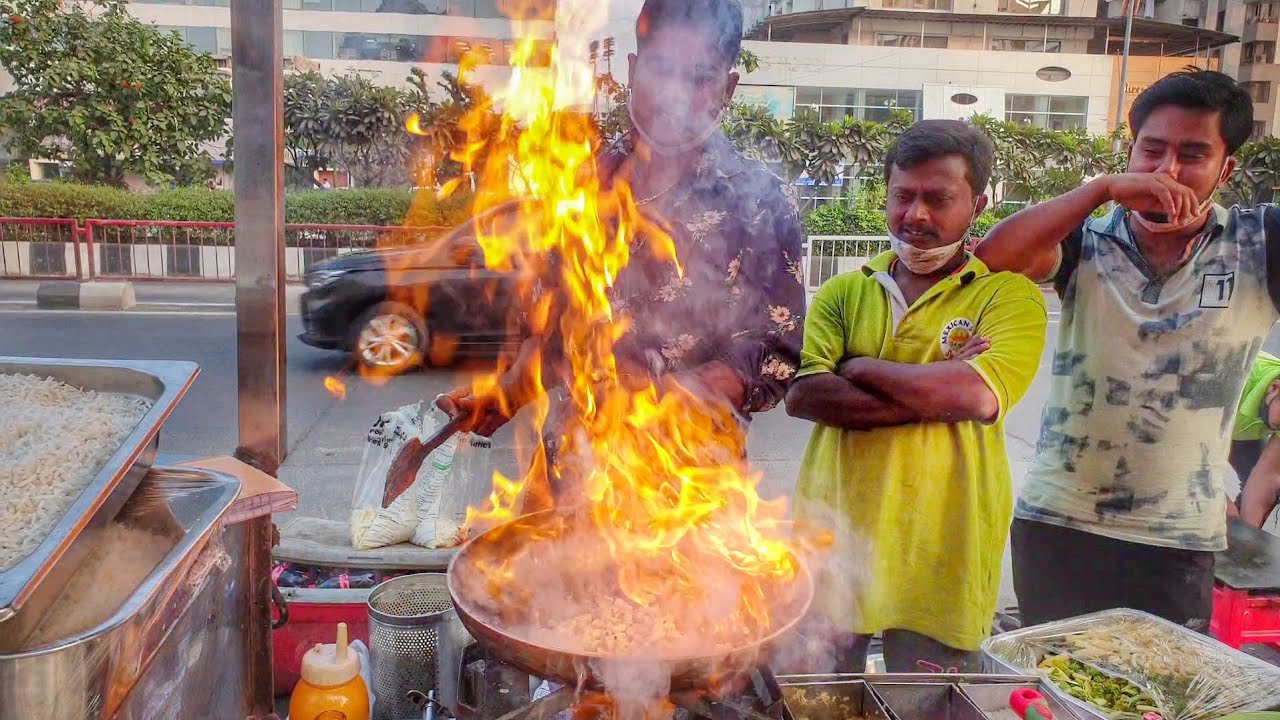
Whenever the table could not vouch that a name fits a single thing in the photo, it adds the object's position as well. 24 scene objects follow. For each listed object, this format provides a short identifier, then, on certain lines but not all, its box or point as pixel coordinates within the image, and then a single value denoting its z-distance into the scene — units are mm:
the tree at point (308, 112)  17250
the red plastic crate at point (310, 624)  3359
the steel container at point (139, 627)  1488
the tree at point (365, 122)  17156
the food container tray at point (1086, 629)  2219
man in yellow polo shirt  2643
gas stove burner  1764
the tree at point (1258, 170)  19984
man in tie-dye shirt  2689
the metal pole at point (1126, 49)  23062
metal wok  1675
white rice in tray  1738
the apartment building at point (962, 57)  34906
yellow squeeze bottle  2244
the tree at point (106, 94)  15008
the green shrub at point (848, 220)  18094
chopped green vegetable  2311
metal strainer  2629
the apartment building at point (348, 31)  23719
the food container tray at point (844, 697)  1960
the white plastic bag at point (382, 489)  4031
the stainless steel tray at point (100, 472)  1521
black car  10578
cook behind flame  2664
